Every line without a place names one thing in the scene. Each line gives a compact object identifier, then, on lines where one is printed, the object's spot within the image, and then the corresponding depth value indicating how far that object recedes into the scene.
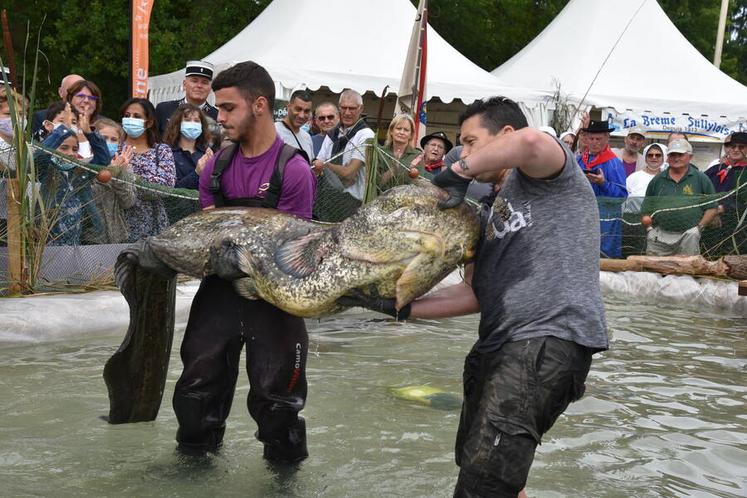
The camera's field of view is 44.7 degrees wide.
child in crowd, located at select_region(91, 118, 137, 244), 7.32
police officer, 8.79
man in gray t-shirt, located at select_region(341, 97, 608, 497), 3.27
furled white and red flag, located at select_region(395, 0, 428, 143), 12.20
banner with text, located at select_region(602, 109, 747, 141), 16.80
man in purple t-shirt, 3.97
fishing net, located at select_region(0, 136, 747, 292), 6.83
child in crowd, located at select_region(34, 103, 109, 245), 7.07
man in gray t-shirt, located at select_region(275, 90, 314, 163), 8.54
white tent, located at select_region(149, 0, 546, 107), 14.83
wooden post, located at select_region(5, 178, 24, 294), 6.79
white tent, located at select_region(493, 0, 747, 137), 16.98
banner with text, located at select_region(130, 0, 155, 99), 11.78
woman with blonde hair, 9.01
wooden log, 9.86
